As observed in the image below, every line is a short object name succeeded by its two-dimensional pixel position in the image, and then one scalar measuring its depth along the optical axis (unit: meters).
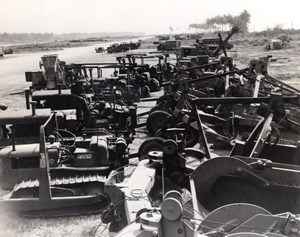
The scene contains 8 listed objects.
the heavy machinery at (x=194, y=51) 24.98
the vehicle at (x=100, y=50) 61.22
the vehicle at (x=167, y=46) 48.86
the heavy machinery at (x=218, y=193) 3.78
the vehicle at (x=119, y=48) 59.06
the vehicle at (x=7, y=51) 61.56
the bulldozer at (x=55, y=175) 7.24
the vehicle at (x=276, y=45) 51.97
